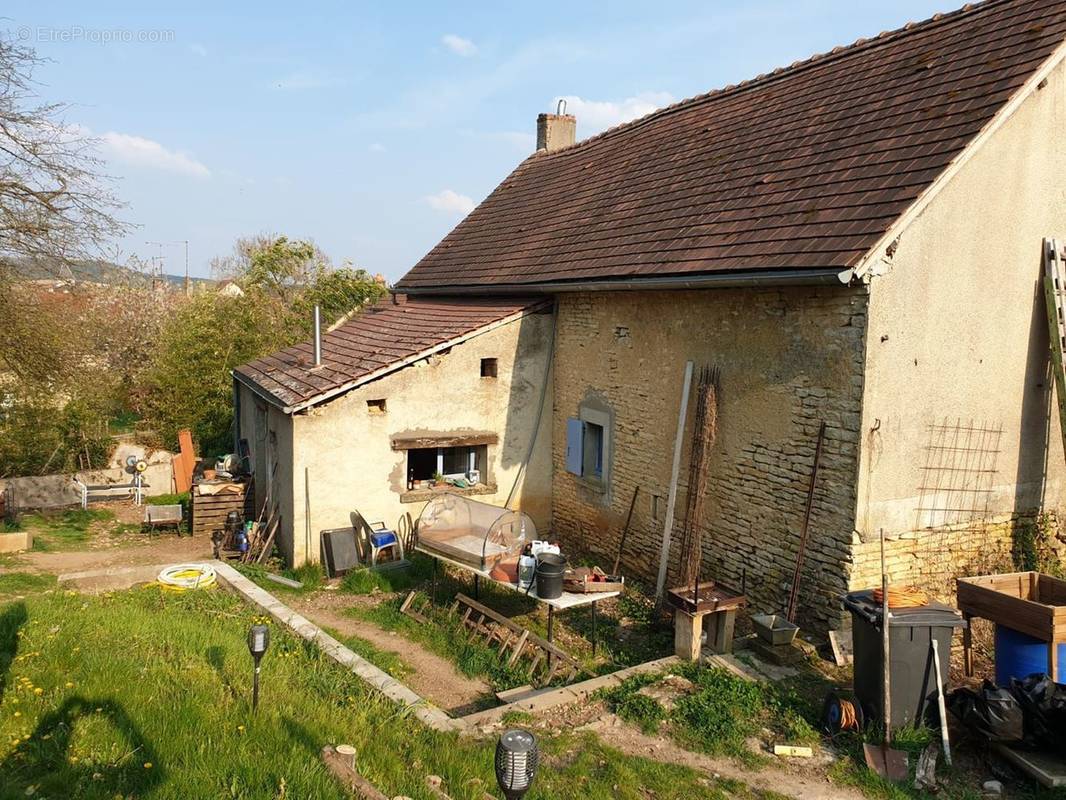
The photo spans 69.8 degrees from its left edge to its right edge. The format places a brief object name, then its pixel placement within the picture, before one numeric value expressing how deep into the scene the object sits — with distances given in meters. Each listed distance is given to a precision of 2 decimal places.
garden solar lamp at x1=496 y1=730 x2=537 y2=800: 3.56
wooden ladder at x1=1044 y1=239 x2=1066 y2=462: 8.69
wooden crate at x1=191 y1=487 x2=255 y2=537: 14.41
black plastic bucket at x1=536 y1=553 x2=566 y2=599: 8.38
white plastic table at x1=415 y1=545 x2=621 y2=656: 8.38
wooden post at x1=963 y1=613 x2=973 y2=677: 7.14
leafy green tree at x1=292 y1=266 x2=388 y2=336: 28.30
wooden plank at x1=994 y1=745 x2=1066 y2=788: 5.54
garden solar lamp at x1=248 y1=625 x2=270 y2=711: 5.77
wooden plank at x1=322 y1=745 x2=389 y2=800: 4.36
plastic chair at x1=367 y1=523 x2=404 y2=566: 11.73
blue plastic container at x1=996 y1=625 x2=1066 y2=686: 6.38
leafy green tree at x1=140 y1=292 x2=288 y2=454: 20.72
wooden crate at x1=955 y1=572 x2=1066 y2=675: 6.25
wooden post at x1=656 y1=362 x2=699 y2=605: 10.16
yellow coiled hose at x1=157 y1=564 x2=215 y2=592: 9.45
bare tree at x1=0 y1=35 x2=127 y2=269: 12.11
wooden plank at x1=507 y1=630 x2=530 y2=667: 8.40
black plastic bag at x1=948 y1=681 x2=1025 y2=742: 5.82
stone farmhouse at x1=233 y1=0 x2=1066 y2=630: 8.12
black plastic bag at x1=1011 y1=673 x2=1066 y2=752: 5.74
